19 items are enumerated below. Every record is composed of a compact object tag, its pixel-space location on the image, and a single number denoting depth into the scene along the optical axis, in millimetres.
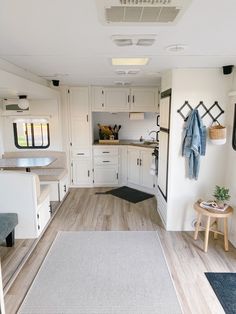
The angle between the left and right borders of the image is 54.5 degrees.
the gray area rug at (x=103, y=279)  2004
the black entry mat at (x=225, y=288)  2043
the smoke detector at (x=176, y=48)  1968
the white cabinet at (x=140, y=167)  4660
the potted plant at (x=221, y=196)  2838
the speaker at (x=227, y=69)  2827
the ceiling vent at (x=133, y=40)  1671
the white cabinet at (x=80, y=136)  4793
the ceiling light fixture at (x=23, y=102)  3645
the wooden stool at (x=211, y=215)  2721
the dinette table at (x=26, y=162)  3697
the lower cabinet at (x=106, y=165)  5039
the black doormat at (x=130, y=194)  4547
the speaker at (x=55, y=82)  4043
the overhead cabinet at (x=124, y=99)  4832
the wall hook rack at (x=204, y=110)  3016
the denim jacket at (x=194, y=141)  2924
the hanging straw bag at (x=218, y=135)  2900
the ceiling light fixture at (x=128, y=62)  2785
